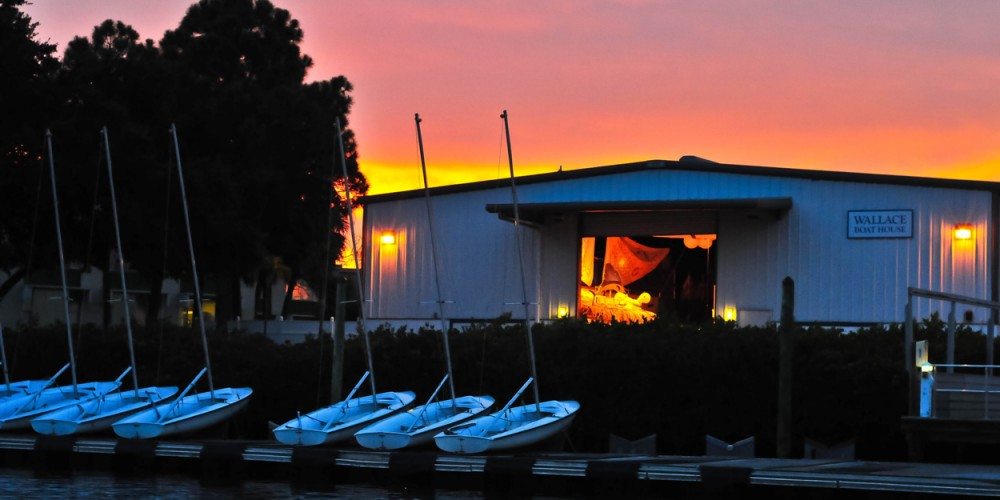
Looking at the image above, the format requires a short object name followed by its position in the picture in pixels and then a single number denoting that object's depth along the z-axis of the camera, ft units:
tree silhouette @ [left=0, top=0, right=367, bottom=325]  151.53
